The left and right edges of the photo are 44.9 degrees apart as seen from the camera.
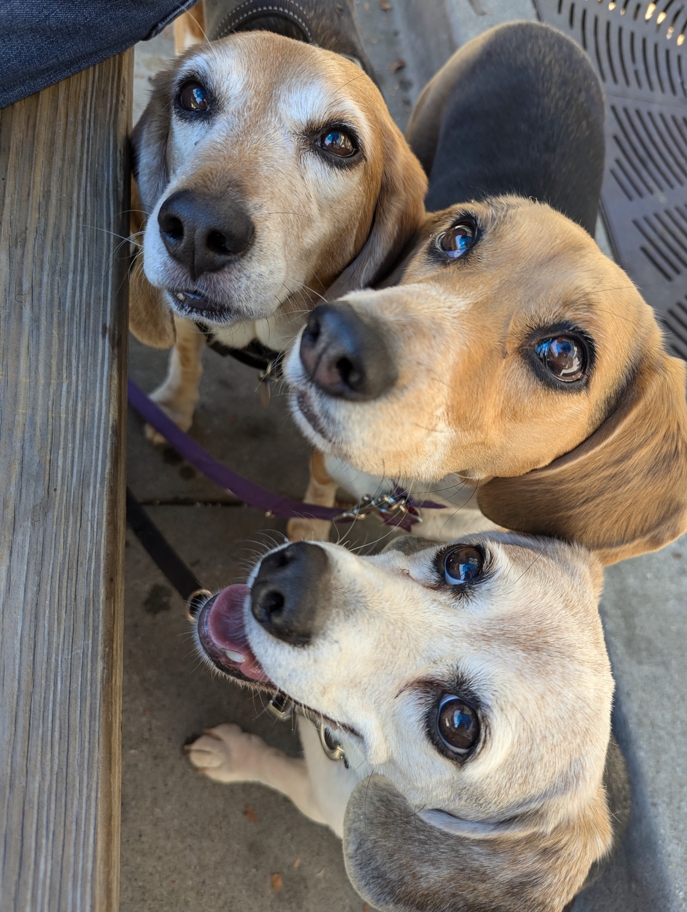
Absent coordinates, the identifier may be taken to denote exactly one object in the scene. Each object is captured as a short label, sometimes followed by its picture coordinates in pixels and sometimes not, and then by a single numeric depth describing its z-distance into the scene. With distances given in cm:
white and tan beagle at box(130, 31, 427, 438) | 30
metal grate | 57
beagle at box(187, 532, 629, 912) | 28
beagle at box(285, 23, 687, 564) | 27
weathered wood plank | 22
